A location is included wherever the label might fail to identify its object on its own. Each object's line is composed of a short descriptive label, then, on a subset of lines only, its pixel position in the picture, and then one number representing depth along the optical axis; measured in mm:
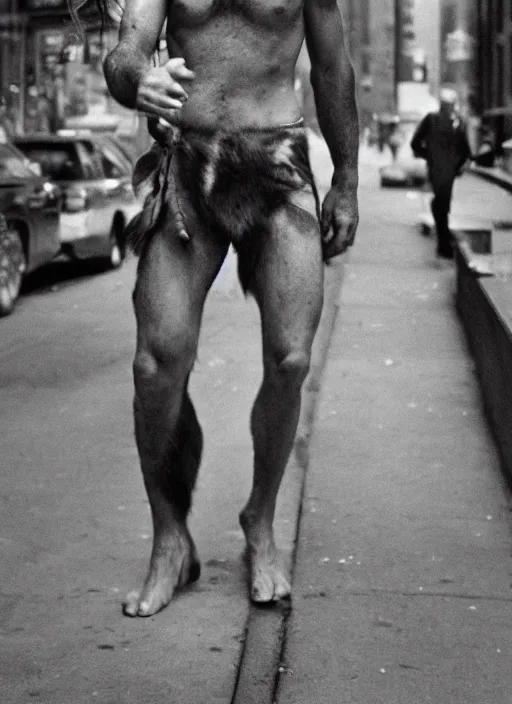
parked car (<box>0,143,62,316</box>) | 11641
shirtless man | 3895
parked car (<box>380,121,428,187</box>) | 34594
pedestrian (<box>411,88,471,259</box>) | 15422
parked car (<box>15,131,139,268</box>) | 14344
